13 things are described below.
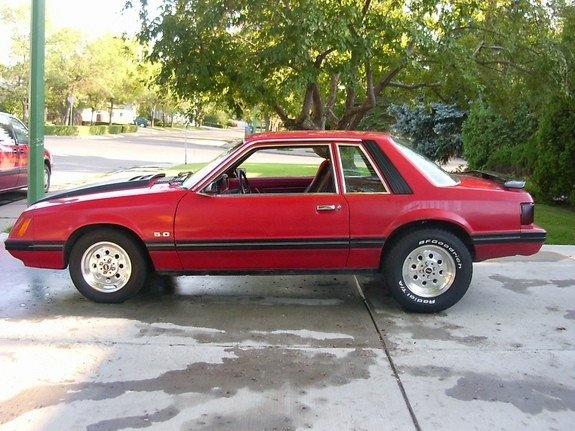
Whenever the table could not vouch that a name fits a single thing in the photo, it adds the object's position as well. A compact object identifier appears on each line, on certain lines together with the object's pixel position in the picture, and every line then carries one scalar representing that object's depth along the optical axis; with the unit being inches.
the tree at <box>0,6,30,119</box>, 1791.3
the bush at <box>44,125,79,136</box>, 1937.7
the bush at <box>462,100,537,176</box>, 625.0
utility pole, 294.8
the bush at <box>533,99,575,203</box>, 495.5
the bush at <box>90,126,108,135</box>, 2171.3
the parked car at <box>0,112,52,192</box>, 469.7
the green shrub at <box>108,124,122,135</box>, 2378.2
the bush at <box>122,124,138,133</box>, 2571.4
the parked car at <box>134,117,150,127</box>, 3969.0
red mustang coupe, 210.8
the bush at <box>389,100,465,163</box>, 868.4
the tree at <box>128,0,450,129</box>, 288.8
